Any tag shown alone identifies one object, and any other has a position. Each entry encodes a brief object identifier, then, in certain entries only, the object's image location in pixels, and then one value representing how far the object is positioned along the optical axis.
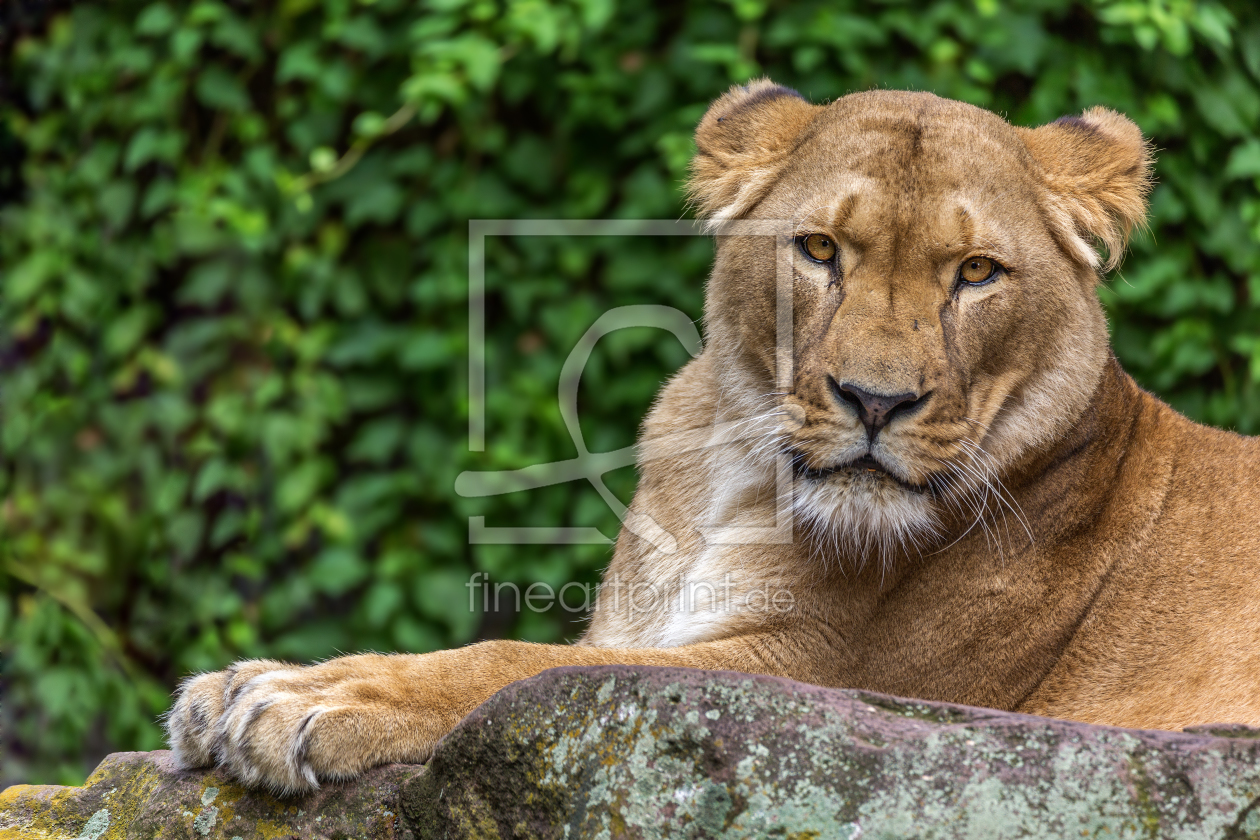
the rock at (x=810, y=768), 10.36
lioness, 10.63
